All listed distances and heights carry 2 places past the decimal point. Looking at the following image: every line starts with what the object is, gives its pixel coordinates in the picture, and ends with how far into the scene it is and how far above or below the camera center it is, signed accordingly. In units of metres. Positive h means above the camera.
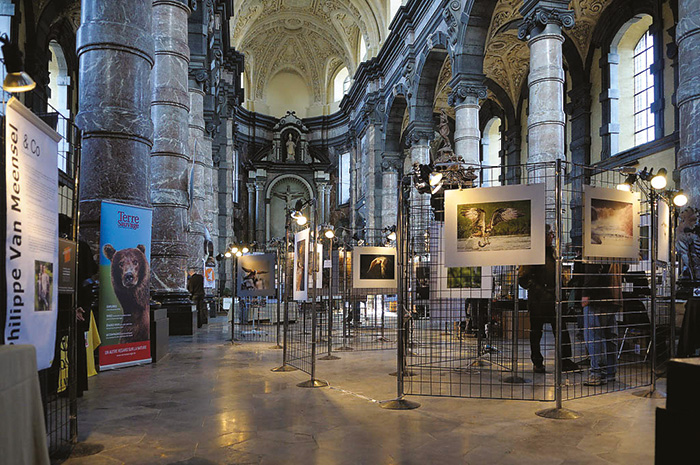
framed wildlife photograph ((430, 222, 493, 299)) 7.74 -0.25
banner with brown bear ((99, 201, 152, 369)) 7.61 -0.26
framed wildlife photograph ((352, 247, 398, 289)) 11.20 -0.10
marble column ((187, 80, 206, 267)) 17.19 +2.73
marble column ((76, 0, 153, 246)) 7.62 +2.05
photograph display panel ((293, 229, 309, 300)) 8.32 -0.03
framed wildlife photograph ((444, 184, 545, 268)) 5.75 +0.36
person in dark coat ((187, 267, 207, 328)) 16.02 -0.74
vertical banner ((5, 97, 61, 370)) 3.23 +0.19
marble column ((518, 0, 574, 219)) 13.33 +4.10
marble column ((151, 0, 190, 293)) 11.77 +2.25
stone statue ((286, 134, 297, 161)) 42.59 +8.20
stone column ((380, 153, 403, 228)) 28.44 +3.87
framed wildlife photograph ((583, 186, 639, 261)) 5.96 +0.40
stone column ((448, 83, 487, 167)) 17.92 +4.46
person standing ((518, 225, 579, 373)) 7.60 -0.41
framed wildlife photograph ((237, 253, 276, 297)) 12.70 -0.28
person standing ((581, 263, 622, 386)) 6.85 -0.63
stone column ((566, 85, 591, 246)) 21.72 +5.14
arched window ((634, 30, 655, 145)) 19.23 +5.73
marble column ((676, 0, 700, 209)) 10.29 +2.89
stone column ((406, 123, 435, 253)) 23.09 +4.79
